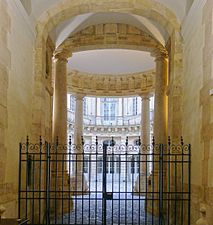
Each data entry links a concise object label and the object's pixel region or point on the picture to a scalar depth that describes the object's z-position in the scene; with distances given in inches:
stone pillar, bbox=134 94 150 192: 609.2
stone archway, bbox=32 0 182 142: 330.2
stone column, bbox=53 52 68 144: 448.9
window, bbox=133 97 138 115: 1032.5
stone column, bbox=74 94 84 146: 626.2
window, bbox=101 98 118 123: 1070.5
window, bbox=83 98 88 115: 1056.8
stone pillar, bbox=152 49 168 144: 447.8
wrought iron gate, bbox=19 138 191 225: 285.2
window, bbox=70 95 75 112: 998.4
